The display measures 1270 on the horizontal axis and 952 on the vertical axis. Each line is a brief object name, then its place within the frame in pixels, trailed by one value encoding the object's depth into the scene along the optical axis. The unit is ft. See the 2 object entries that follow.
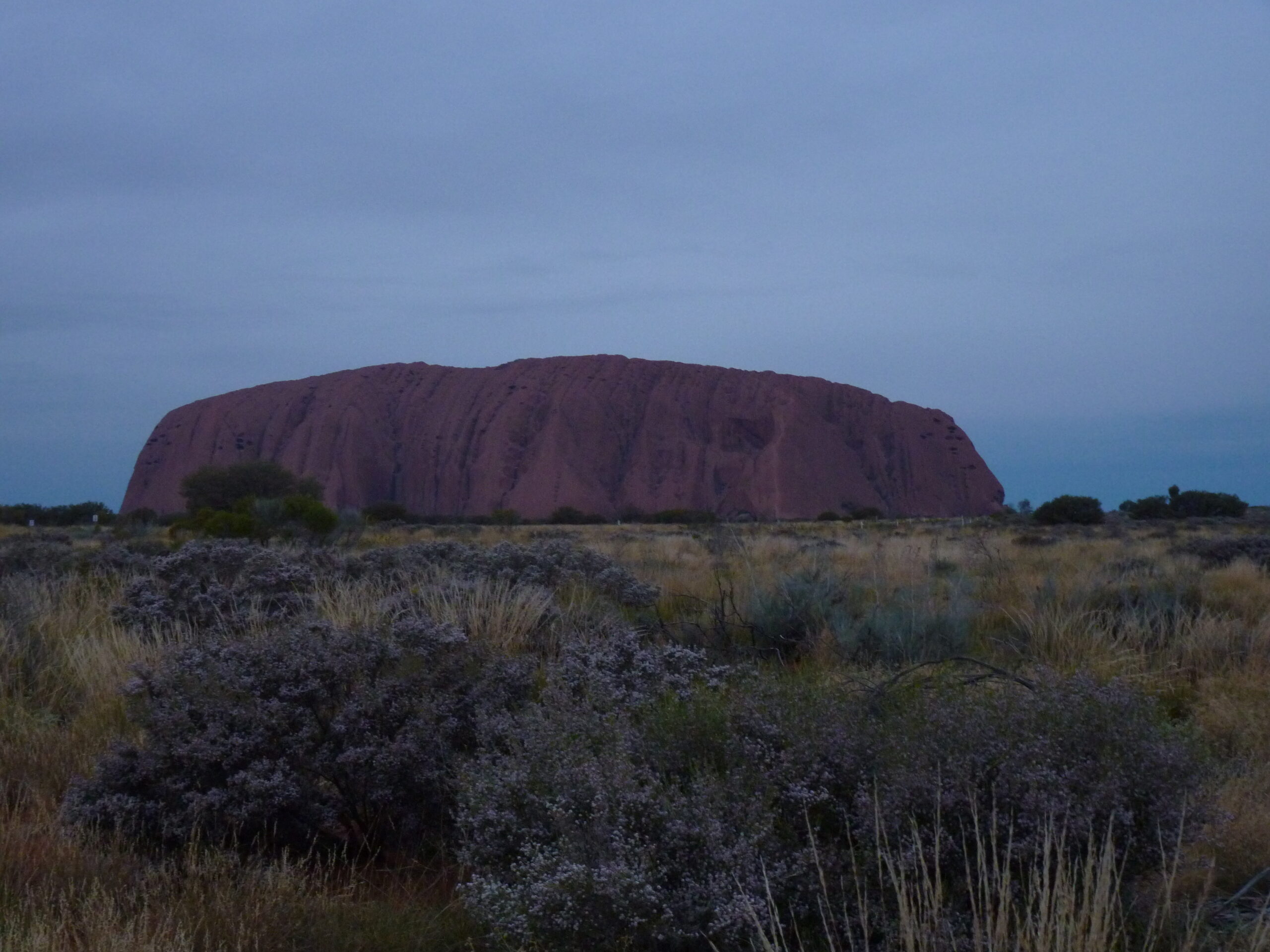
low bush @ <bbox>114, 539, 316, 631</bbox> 27.61
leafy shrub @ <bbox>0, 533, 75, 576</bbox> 40.70
